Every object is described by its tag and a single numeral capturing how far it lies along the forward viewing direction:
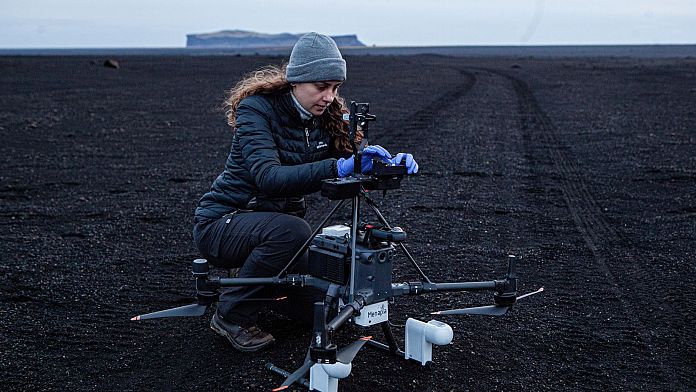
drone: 3.28
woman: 3.84
